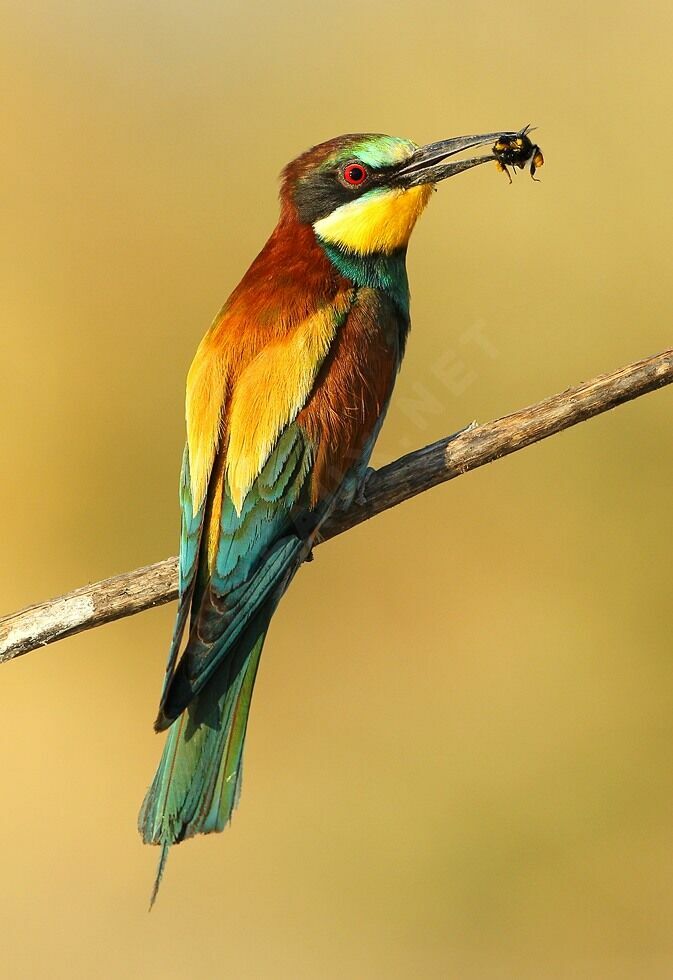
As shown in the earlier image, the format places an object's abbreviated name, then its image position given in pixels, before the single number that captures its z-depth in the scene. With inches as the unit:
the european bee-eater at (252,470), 188.1
